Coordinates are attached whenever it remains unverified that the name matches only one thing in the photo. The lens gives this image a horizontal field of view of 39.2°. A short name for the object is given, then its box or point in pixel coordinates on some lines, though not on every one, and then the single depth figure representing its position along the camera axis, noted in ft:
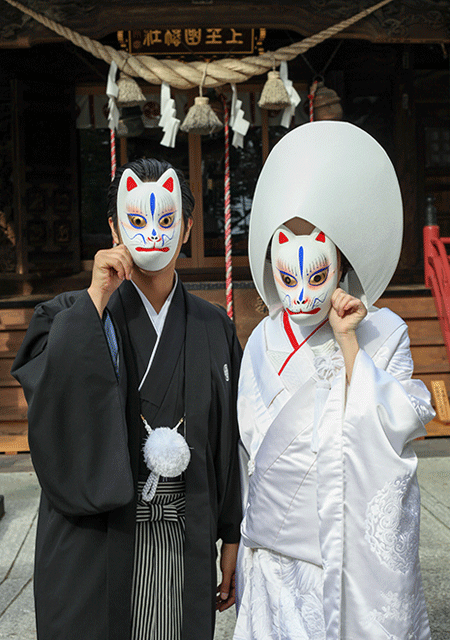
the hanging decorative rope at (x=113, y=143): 18.55
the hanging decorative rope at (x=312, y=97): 21.08
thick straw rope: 18.63
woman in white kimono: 5.28
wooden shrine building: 24.18
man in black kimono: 5.68
